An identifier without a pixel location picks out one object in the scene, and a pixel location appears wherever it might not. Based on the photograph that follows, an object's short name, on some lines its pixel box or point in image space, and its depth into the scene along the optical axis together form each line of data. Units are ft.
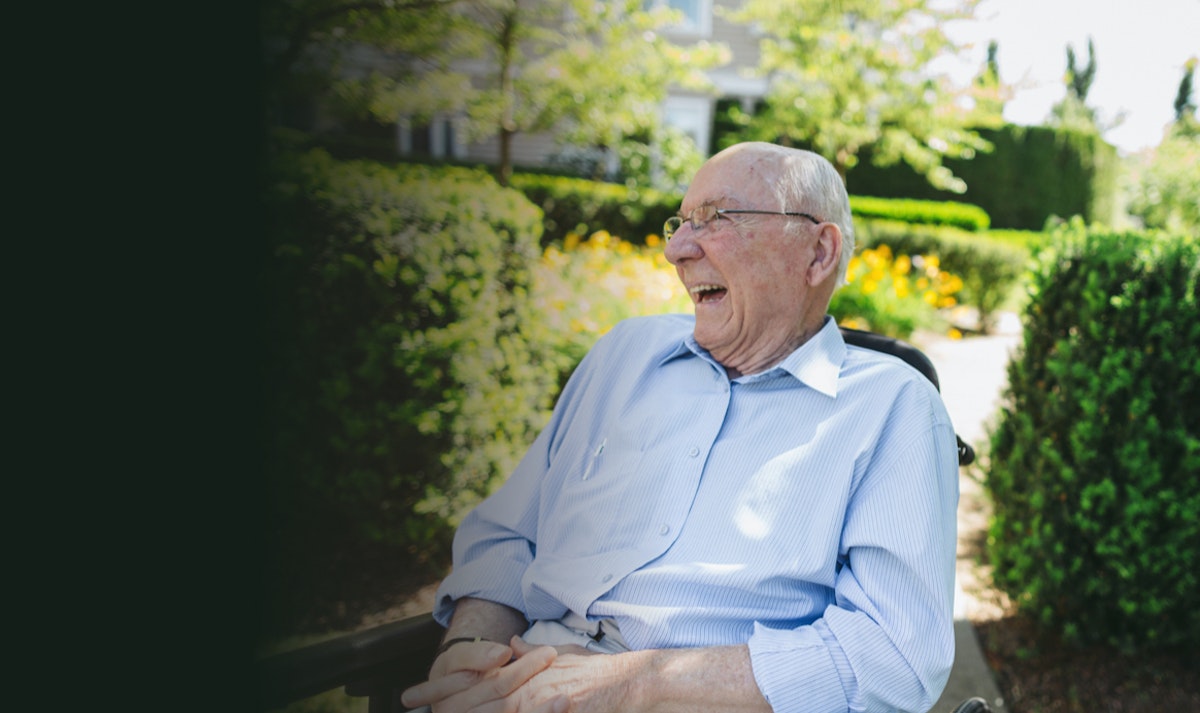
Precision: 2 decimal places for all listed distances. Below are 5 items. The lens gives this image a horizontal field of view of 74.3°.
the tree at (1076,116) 59.88
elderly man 4.75
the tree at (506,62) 14.46
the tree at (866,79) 33.71
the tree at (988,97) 34.96
